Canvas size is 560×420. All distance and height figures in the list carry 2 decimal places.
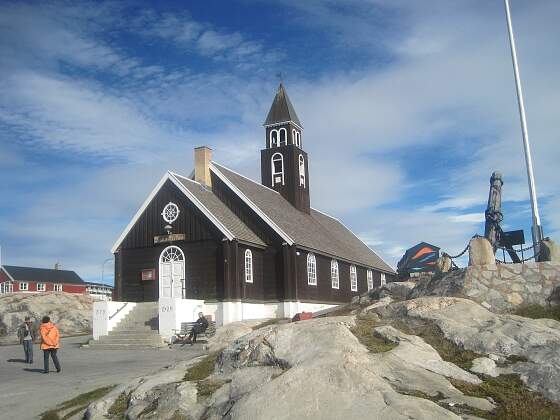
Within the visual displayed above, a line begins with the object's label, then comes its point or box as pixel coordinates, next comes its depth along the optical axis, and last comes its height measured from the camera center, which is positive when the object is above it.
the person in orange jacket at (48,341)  15.19 -0.63
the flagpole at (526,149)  16.25 +4.31
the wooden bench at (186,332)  23.99 -0.89
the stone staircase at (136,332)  23.74 -0.85
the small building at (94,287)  86.00 +4.33
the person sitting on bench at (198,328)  23.17 -0.69
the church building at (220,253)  27.91 +2.93
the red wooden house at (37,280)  74.69 +5.07
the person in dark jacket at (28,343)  17.81 -0.76
